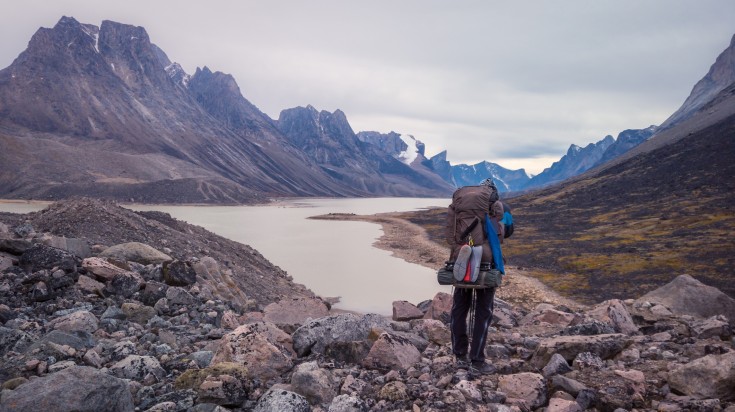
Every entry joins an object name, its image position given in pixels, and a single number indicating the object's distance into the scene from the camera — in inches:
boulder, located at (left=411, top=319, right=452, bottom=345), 408.4
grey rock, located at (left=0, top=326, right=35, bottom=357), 327.0
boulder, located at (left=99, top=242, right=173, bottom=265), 687.7
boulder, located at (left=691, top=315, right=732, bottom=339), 393.1
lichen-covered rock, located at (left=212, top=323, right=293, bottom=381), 310.2
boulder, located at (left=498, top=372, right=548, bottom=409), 266.8
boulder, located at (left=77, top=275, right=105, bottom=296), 487.2
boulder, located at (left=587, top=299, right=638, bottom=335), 457.8
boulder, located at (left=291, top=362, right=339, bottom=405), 274.7
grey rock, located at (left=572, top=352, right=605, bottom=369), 316.5
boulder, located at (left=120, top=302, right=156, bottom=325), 441.0
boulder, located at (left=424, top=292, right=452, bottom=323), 548.8
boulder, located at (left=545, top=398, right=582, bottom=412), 247.8
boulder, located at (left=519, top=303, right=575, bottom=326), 518.8
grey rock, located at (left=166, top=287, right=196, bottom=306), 513.1
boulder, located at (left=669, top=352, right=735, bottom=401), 251.1
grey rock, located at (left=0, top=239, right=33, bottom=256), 538.0
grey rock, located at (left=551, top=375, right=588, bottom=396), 268.5
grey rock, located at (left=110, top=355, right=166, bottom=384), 291.3
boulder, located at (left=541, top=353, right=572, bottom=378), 304.3
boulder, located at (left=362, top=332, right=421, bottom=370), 327.9
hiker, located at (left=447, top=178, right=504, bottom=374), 325.4
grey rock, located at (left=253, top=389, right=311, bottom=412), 246.1
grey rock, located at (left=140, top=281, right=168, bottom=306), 500.4
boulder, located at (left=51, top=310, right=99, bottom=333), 361.7
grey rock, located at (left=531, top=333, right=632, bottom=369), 328.8
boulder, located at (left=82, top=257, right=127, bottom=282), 523.2
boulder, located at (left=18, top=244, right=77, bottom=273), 504.1
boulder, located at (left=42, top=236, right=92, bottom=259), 637.9
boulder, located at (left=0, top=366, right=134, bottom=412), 223.3
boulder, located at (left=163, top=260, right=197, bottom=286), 593.0
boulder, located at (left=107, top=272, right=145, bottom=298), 504.4
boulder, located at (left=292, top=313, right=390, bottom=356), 365.4
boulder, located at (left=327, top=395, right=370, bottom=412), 257.8
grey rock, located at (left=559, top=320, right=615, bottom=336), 405.4
